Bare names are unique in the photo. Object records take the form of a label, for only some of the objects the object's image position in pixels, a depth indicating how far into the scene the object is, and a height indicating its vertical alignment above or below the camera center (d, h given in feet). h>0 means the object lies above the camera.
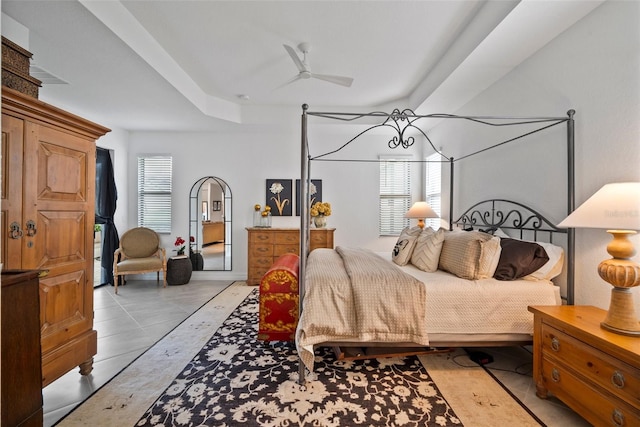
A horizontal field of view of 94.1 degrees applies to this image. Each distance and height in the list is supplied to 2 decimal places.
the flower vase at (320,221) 16.62 -0.41
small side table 15.96 -3.12
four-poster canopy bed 6.88 -1.97
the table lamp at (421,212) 14.20 +0.12
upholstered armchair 14.76 -2.27
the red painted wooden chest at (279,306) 8.80 -2.75
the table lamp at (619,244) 5.13 -0.51
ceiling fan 9.73 +4.63
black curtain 15.83 +0.19
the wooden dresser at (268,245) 15.94 -1.70
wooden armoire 5.57 -0.08
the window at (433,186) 15.62 +1.56
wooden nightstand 4.64 -2.65
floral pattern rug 5.84 -3.99
